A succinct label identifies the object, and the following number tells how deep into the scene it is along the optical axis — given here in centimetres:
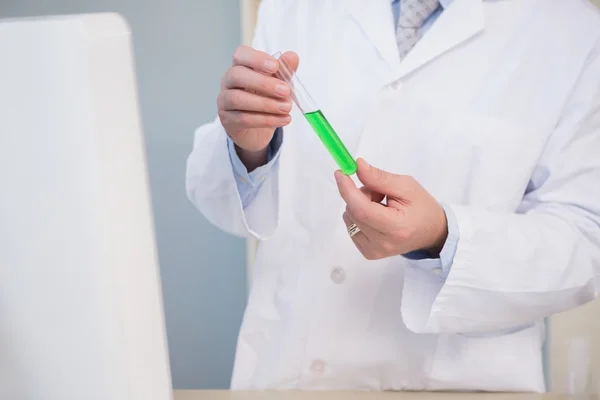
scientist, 76
